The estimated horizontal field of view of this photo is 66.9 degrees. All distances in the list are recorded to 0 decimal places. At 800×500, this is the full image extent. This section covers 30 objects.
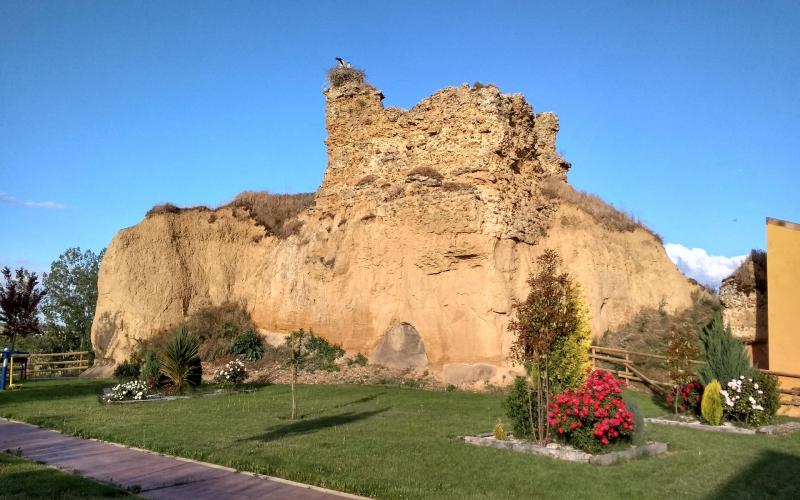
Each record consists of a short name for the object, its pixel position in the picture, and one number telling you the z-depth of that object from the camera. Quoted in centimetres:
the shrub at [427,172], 2380
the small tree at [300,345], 2535
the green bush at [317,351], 2512
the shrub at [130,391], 1843
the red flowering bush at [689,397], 1580
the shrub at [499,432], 1173
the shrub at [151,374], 2059
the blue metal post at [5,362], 2211
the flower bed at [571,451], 993
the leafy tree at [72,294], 4653
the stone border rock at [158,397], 1861
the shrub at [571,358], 1196
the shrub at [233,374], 2112
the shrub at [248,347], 2725
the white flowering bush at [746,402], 1414
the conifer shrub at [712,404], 1422
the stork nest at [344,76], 2825
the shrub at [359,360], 2453
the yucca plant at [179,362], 2072
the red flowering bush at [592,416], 1047
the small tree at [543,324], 1147
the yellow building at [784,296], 1773
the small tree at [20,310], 3338
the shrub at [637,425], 1094
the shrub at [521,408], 1202
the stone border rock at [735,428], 1353
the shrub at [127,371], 2378
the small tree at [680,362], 1639
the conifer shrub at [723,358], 1487
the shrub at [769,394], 1446
